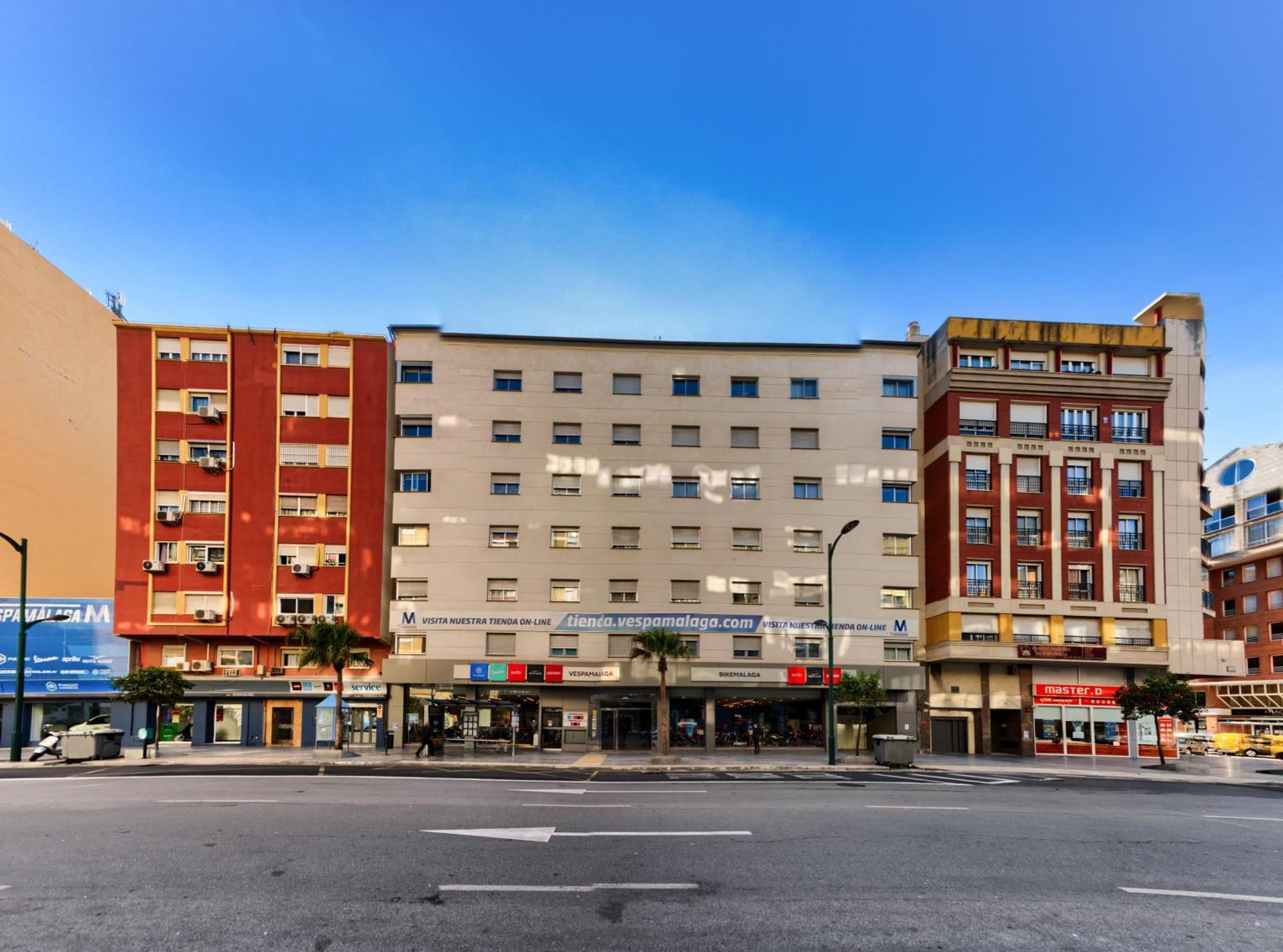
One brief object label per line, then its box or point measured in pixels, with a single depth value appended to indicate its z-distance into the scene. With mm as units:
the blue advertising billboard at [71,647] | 36906
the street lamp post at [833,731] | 29778
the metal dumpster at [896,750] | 29859
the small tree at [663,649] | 33469
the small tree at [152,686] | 30516
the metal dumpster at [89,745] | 27109
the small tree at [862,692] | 33844
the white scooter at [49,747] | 27266
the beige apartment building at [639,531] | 38594
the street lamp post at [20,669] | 26547
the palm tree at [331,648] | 33594
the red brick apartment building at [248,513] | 38312
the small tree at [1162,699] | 33375
